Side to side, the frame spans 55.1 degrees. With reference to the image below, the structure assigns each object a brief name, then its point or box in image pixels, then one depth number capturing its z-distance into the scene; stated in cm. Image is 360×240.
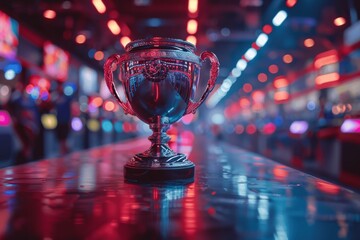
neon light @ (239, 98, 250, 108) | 2119
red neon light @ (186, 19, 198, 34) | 552
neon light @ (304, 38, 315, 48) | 795
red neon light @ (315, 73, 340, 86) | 826
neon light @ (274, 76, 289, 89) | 1313
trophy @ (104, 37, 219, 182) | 79
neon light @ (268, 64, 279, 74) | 1194
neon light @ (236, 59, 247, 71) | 778
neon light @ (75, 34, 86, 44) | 753
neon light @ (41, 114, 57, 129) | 745
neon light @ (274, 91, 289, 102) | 1326
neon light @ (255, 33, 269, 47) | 516
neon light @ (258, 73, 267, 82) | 1384
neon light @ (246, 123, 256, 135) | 1343
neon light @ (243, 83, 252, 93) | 1721
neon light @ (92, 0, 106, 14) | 420
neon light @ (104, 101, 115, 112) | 1365
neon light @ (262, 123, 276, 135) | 1080
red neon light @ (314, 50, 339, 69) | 816
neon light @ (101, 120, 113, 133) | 1312
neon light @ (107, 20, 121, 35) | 520
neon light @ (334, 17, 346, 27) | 590
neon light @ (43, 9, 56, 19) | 576
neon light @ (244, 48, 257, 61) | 646
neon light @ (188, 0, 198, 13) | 460
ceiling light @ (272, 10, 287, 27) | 407
